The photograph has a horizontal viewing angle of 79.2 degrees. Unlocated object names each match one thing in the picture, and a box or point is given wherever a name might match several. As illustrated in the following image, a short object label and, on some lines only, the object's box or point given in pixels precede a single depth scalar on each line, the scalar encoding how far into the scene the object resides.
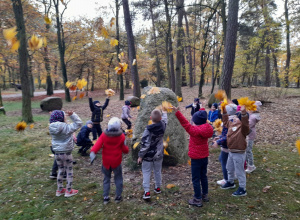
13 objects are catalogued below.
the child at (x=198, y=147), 3.54
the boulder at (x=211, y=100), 13.10
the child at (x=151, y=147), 3.89
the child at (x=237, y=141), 3.74
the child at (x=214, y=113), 7.53
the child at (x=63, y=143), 3.95
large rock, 5.65
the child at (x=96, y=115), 6.88
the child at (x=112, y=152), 3.66
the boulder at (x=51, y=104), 16.19
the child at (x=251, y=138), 4.90
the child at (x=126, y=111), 8.35
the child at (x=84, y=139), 6.48
